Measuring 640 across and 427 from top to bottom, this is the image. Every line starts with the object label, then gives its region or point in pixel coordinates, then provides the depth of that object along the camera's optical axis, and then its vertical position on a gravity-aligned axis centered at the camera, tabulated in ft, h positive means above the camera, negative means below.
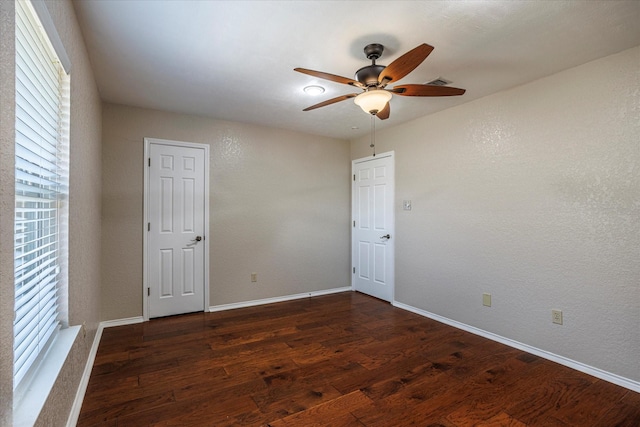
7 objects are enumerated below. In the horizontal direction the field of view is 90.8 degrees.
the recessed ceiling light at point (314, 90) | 9.80 +3.89
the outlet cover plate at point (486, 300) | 10.57 -2.93
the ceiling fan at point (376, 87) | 6.92 +2.90
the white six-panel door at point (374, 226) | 14.53 -0.66
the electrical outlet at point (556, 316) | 8.82 -2.91
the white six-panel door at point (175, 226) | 12.31 -0.59
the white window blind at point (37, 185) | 4.08 +0.41
